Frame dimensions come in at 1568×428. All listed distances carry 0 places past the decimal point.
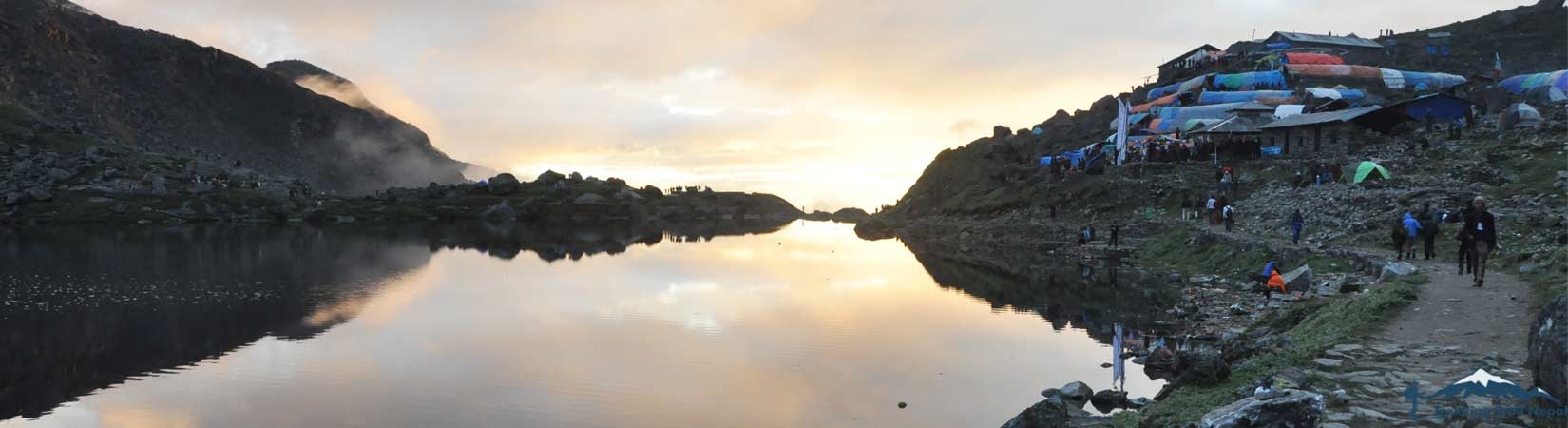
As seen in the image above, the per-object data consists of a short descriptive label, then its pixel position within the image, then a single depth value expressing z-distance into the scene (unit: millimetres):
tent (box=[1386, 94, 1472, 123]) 70375
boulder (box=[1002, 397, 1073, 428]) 16578
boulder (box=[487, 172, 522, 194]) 175000
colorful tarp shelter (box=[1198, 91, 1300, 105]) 91562
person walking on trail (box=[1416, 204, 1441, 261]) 31703
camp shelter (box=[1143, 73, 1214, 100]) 104125
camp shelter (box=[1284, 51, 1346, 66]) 108438
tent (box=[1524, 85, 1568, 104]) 71812
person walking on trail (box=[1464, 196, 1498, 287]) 23406
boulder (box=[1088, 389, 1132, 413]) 19547
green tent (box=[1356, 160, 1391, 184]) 52438
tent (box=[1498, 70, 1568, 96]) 73188
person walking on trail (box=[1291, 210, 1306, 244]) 40500
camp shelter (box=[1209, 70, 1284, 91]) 99938
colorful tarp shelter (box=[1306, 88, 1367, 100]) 87062
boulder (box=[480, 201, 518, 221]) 155625
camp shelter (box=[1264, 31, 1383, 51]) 124188
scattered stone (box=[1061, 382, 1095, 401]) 20297
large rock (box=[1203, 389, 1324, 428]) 10922
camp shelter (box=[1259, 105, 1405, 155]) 68938
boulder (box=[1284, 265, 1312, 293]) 31828
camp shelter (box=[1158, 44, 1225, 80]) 122875
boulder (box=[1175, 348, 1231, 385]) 17312
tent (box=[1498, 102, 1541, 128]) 59856
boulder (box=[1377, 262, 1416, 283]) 26797
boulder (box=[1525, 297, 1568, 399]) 10898
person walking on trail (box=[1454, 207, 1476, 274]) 24570
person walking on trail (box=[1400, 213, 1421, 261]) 32469
